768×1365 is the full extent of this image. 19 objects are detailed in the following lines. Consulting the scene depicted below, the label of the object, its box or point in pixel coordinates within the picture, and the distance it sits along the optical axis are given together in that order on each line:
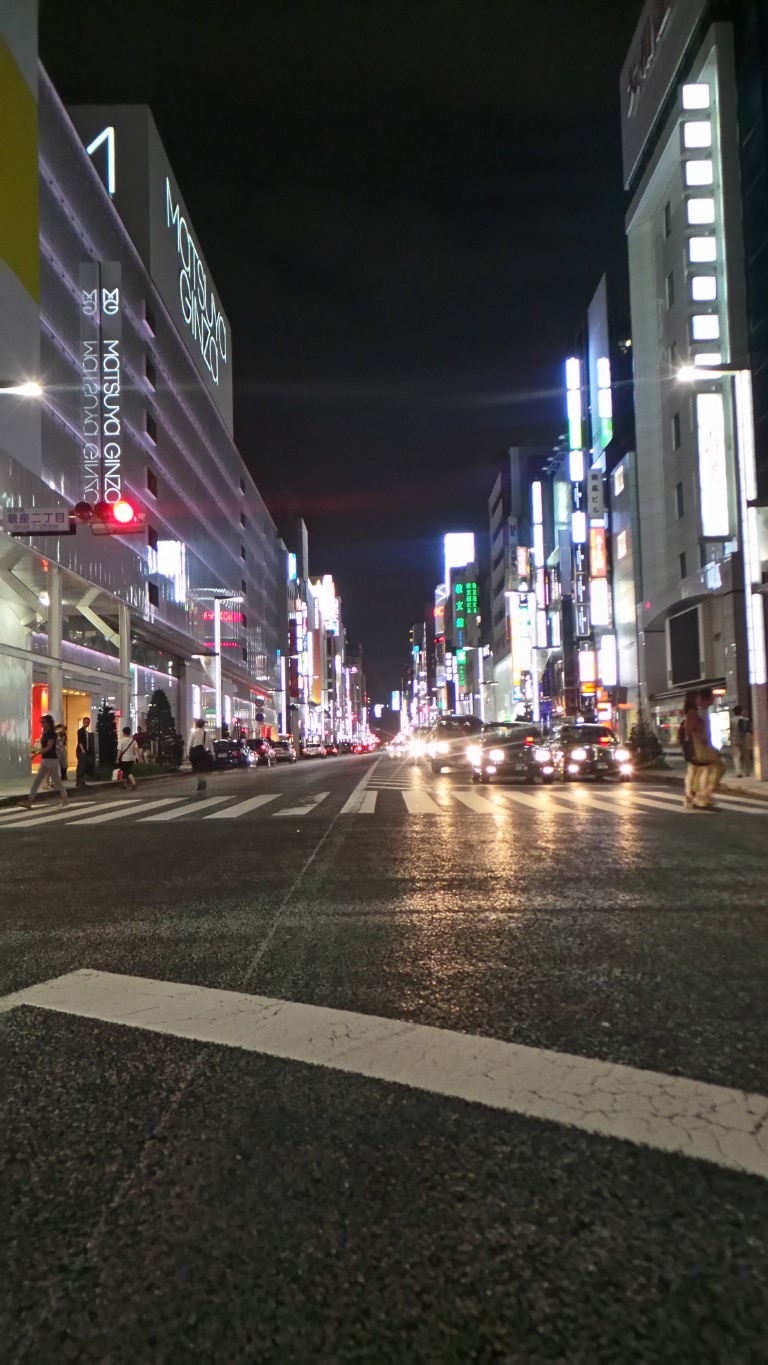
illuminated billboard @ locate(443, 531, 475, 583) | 152.75
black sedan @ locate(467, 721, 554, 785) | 20.89
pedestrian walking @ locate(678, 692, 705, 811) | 12.74
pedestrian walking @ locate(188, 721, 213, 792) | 21.30
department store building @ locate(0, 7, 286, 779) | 25.08
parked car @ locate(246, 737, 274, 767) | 45.49
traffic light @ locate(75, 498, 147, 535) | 17.45
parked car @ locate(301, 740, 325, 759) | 72.38
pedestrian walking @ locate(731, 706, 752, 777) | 19.36
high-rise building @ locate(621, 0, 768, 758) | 27.12
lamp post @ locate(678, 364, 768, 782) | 18.19
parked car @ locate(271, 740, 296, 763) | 52.25
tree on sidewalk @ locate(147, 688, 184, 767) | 35.28
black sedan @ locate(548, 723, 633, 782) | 22.03
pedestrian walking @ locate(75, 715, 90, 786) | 25.10
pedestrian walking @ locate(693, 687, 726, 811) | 12.69
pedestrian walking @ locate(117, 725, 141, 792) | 22.03
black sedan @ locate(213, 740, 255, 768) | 38.12
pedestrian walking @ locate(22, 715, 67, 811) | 15.85
